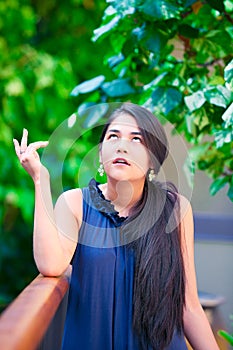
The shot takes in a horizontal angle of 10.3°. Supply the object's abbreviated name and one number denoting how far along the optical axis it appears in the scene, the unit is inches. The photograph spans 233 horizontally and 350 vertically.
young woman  112.6
